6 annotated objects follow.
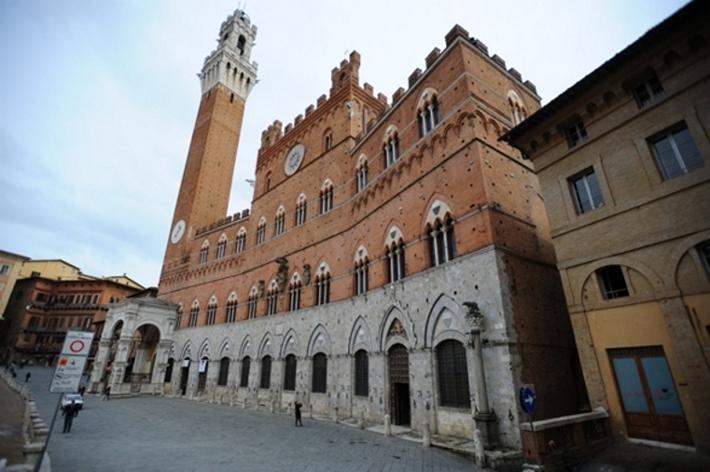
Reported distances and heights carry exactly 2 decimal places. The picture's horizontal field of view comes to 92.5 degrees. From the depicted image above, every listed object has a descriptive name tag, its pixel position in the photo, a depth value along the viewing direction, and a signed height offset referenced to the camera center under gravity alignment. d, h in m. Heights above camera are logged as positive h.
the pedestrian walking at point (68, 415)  12.41 -1.39
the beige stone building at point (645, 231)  7.39 +3.30
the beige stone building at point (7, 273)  47.22 +13.26
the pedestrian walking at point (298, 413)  14.62 -1.57
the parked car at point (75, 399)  13.23 -0.96
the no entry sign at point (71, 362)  6.44 +0.21
